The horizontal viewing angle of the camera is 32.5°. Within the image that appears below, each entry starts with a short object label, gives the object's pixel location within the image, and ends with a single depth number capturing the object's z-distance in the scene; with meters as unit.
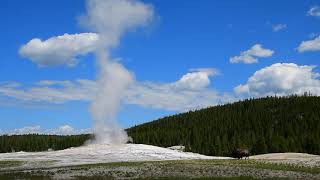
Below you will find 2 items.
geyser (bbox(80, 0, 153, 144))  105.19
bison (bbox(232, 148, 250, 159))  67.88
